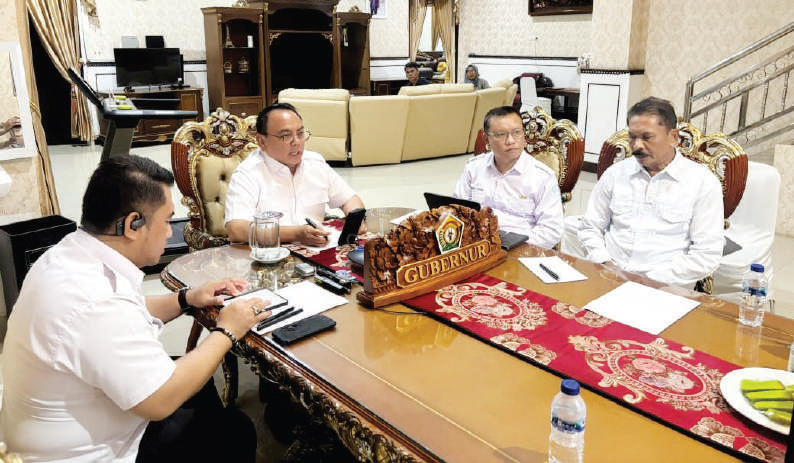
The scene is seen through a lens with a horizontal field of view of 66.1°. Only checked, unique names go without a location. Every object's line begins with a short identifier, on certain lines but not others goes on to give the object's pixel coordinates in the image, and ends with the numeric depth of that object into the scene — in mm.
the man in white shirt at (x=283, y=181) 2549
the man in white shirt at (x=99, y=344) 1184
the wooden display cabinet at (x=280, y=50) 9391
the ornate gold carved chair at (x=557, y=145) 2934
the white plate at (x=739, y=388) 1140
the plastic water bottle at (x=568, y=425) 1018
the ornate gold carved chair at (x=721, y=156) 2443
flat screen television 8469
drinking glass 2066
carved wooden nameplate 1699
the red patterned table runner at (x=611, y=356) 1150
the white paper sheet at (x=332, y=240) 2269
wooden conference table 1103
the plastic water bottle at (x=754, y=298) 1590
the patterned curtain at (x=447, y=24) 12109
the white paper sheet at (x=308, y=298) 1683
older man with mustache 2314
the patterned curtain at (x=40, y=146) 3325
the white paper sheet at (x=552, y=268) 1918
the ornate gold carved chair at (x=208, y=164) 2869
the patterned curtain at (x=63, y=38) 7690
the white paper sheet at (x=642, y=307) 1597
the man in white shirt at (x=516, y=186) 2629
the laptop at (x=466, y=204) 2133
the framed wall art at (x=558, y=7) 9336
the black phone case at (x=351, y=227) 2252
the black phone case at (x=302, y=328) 1508
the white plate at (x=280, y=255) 2076
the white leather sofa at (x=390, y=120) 6992
